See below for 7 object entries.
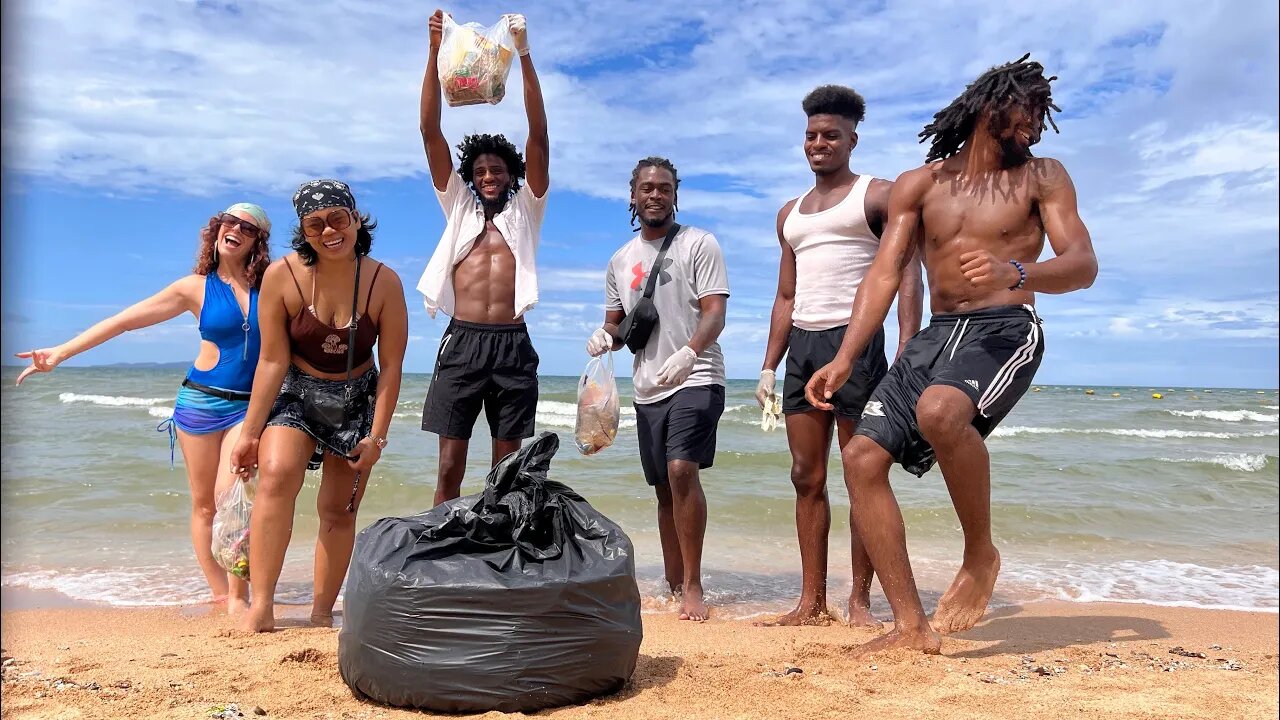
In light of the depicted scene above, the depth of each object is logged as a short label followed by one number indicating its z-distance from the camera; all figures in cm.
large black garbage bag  251
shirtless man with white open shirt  427
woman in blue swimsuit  415
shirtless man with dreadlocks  307
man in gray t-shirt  427
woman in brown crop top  355
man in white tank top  395
